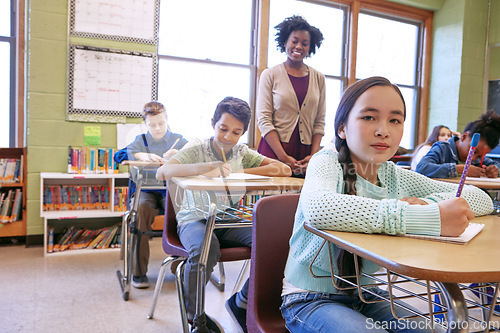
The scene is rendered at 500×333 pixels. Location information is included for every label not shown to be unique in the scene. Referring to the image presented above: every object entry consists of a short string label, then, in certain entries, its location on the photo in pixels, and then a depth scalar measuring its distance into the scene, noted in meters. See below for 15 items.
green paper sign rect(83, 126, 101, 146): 3.45
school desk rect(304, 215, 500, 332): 0.55
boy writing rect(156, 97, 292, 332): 1.60
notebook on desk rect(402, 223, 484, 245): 0.72
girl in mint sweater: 0.76
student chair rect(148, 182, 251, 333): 1.59
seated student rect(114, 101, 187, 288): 2.44
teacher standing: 2.37
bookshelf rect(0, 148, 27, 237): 3.26
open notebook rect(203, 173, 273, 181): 1.74
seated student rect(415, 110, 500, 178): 2.46
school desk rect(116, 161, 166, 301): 2.29
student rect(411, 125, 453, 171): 3.20
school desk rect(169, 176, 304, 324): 1.57
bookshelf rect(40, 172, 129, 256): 3.18
